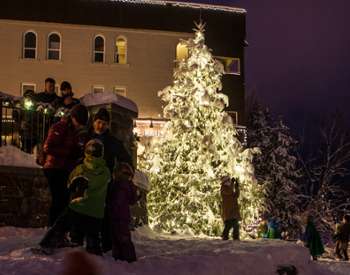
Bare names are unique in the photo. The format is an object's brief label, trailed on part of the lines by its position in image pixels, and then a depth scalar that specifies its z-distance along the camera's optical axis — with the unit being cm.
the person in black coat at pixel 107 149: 976
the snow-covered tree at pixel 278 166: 4450
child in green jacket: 892
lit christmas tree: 2325
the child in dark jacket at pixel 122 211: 918
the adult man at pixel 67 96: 1245
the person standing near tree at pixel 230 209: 1652
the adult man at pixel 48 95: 1340
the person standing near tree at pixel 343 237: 2325
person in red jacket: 980
